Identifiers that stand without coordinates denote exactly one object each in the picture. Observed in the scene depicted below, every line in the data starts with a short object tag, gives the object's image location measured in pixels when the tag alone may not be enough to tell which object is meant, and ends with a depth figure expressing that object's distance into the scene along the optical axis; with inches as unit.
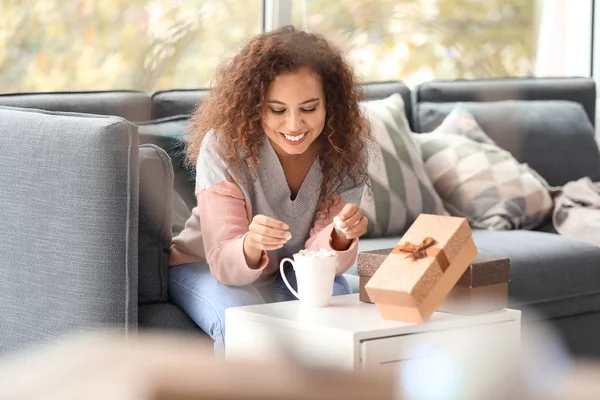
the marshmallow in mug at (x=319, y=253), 117.0
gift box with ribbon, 107.0
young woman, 124.8
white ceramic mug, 115.7
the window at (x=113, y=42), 230.2
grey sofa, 121.1
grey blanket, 171.7
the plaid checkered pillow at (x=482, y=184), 173.2
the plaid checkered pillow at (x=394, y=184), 165.2
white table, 106.7
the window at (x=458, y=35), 239.0
